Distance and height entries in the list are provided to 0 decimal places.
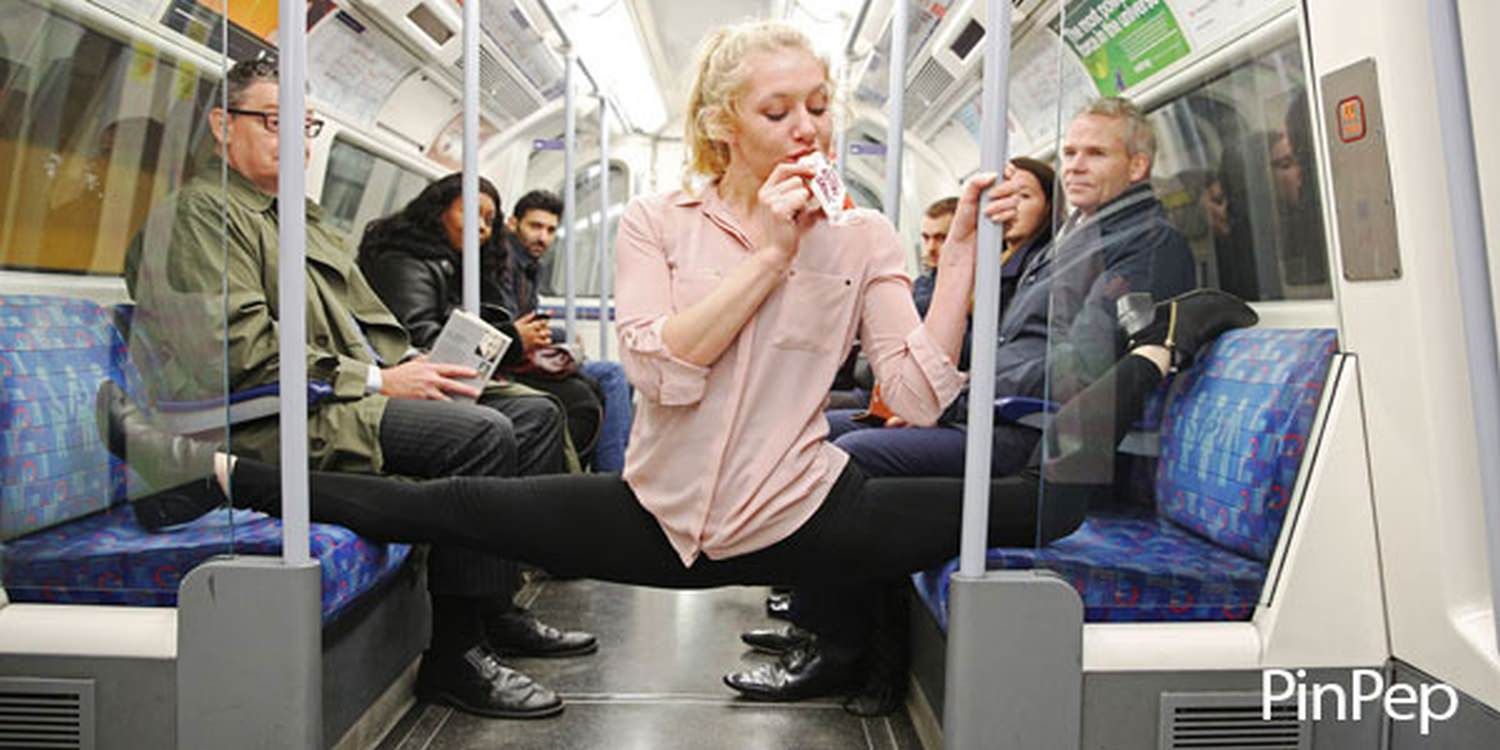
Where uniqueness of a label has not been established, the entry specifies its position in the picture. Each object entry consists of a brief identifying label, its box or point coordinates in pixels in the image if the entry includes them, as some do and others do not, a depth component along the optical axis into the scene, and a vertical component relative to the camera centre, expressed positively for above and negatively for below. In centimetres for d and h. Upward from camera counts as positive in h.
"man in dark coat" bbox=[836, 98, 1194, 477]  187 +28
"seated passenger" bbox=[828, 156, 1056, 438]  278 +49
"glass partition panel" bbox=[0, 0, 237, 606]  192 +28
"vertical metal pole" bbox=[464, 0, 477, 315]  274 +70
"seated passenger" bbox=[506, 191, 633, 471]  464 +79
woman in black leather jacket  365 +62
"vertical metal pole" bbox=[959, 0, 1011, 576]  174 +15
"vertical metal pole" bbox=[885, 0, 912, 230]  315 +91
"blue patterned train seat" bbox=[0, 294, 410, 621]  190 -7
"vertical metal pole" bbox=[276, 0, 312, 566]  176 +29
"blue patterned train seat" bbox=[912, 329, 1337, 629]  190 -18
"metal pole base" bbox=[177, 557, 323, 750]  178 -34
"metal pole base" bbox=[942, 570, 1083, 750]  177 -42
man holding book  195 +18
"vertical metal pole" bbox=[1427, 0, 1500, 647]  130 +21
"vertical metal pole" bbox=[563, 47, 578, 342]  532 +132
